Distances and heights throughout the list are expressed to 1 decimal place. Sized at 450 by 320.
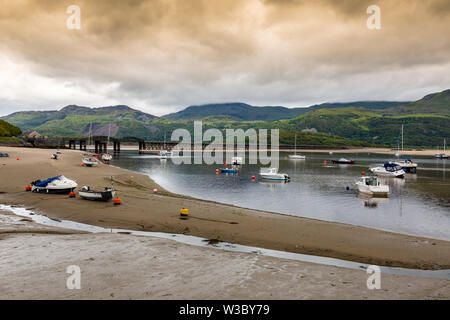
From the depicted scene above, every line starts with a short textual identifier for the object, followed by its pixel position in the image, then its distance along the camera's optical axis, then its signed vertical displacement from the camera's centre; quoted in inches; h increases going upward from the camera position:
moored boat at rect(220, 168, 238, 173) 2957.7 -189.7
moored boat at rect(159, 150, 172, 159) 5457.7 -72.4
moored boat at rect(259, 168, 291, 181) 2407.7 -198.4
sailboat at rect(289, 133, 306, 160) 5589.6 -112.8
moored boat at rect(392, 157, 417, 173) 3523.6 -179.2
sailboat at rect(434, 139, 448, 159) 6621.6 -112.3
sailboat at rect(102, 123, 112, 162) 3690.2 -75.0
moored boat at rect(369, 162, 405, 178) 2938.0 -204.0
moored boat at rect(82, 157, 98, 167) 2759.8 -110.7
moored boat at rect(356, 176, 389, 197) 1732.9 -218.7
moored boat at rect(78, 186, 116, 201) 1143.0 -169.2
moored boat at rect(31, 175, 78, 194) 1269.7 -149.9
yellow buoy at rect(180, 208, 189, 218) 977.5 -203.8
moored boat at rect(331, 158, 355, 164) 4690.0 -160.5
